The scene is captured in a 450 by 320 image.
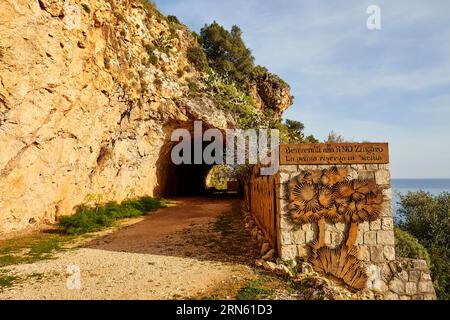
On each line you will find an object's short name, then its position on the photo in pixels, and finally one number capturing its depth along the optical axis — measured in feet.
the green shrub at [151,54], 62.95
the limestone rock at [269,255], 23.57
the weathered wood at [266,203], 24.82
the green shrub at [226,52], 93.51
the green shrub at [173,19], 84.38
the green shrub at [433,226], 46.96
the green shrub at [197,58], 77.77
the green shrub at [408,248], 41.75
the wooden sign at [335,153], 23.00
